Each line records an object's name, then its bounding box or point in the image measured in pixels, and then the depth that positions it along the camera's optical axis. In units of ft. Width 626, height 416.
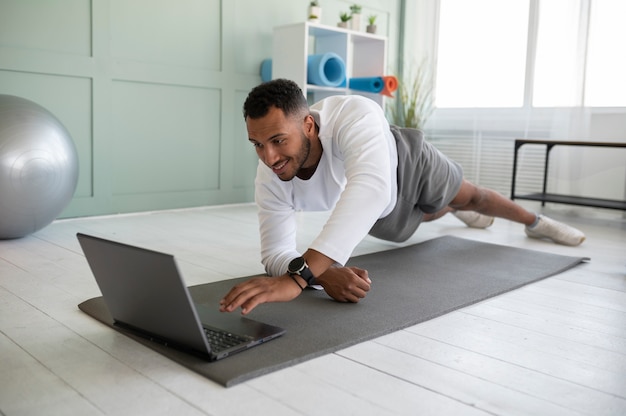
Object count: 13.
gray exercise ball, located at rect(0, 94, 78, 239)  8.38
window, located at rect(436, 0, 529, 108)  14.53
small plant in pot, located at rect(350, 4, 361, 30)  14.52
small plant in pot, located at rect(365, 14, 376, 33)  14.57
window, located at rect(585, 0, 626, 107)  12.69
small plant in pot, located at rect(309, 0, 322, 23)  13.82
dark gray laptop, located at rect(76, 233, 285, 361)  4.13
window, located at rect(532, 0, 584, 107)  13.28
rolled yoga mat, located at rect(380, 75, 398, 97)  13.53
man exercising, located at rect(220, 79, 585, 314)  5.00
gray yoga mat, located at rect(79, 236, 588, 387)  4.61
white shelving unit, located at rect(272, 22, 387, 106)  12.77
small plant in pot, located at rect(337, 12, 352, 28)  14.08
